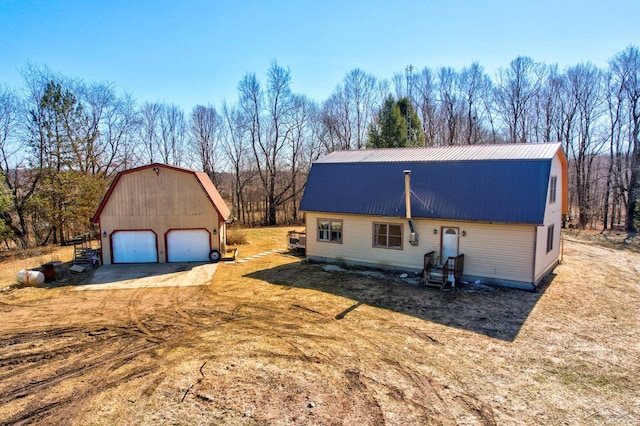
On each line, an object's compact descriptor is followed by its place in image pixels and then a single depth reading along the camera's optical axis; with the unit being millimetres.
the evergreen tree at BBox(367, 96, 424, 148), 31266
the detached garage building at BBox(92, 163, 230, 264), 16453
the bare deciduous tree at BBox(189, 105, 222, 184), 37078
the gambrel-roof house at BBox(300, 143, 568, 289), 12180
